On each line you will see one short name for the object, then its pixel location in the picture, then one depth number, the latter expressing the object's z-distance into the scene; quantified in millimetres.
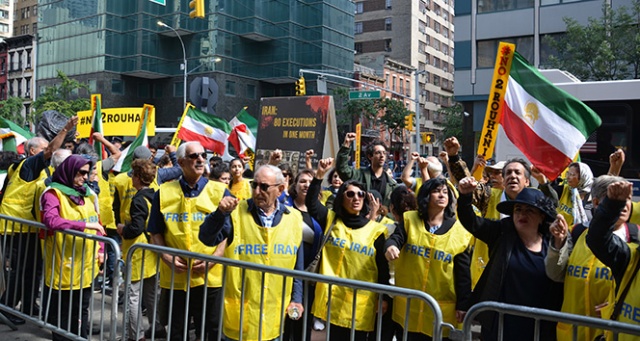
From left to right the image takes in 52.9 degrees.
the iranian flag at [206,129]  11344
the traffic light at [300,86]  24723
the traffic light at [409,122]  34781
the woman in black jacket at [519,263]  3803
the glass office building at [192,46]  51375
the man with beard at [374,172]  6785
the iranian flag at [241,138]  11645
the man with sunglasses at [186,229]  4605
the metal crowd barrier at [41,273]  4938
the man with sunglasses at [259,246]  4223
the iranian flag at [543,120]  5551
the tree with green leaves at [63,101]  46406
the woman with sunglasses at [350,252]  4516
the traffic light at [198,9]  13398
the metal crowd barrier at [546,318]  2619
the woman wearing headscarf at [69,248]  5133
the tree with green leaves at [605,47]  23230
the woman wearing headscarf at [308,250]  5031
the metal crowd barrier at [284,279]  3161
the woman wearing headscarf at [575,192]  6531
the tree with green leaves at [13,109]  54250
